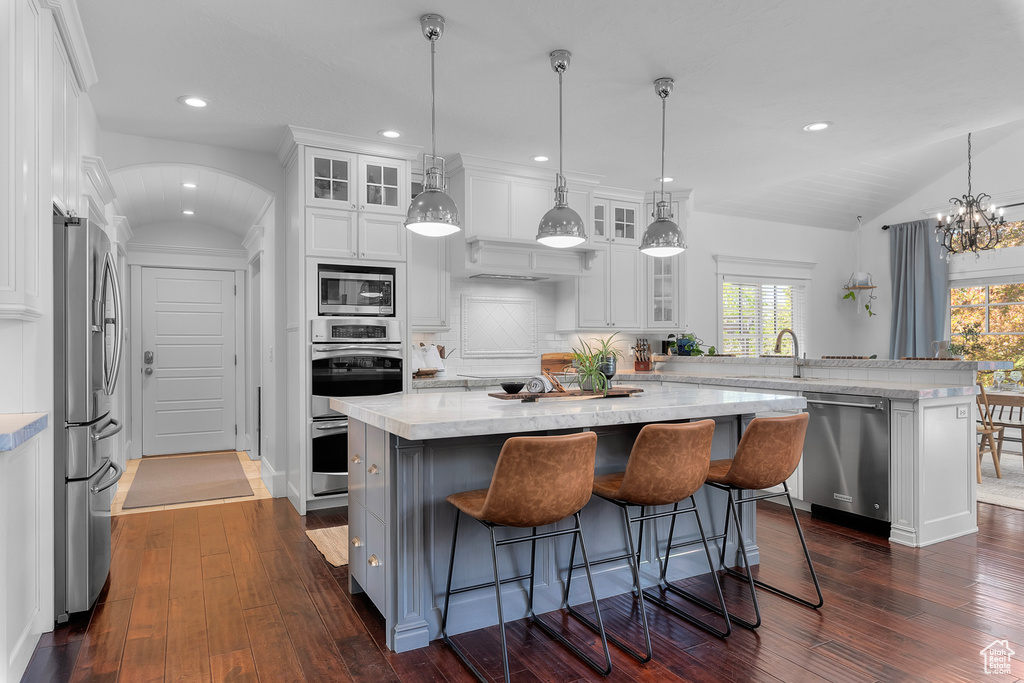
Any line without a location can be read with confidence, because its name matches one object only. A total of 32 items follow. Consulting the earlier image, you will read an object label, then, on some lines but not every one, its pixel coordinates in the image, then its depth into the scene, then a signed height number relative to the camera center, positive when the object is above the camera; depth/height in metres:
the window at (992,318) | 7.17 +0.17
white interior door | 6.61 -0.31
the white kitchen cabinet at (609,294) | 6.14 +0.39
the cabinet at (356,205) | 4.52 +0.96
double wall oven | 4.51 -0.31
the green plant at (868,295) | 8.29 +0.49
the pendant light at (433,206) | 2.94 +0.61
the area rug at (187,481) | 4.85 -1.29
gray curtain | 7.75 +0.55
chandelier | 5.98 +1.10
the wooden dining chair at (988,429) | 5.33 -0.85
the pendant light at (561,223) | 3.28 +0.58
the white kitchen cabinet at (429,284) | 5.31 +0.43
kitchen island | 2.41 -0.68
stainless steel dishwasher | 3.78 -0.78
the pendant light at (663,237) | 3.52 +0.55
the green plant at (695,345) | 6.53 -0.13
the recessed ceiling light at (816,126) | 4.43 +1.50
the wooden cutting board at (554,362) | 6.21 -0.30
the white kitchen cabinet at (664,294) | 6.49 +0.41
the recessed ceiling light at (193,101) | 3.84 +1.45
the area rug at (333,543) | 3.46 -1.27
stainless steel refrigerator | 2.65 -0.32
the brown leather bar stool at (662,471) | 2.39 -0.55
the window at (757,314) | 7.70 +0.25
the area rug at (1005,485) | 4.68 -1.27
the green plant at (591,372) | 3.26 -0.21
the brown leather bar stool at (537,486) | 2.11 -0.54
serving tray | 3.02 -0.32
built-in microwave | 4.56 +0.31
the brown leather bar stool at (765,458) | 2.66 -0.55
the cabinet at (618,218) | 6.16 +1.17
